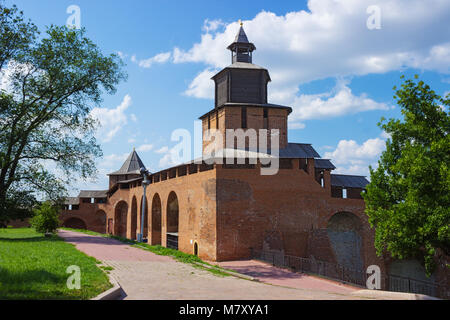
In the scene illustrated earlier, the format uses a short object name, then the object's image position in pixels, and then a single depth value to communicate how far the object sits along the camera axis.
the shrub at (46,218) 25.94
